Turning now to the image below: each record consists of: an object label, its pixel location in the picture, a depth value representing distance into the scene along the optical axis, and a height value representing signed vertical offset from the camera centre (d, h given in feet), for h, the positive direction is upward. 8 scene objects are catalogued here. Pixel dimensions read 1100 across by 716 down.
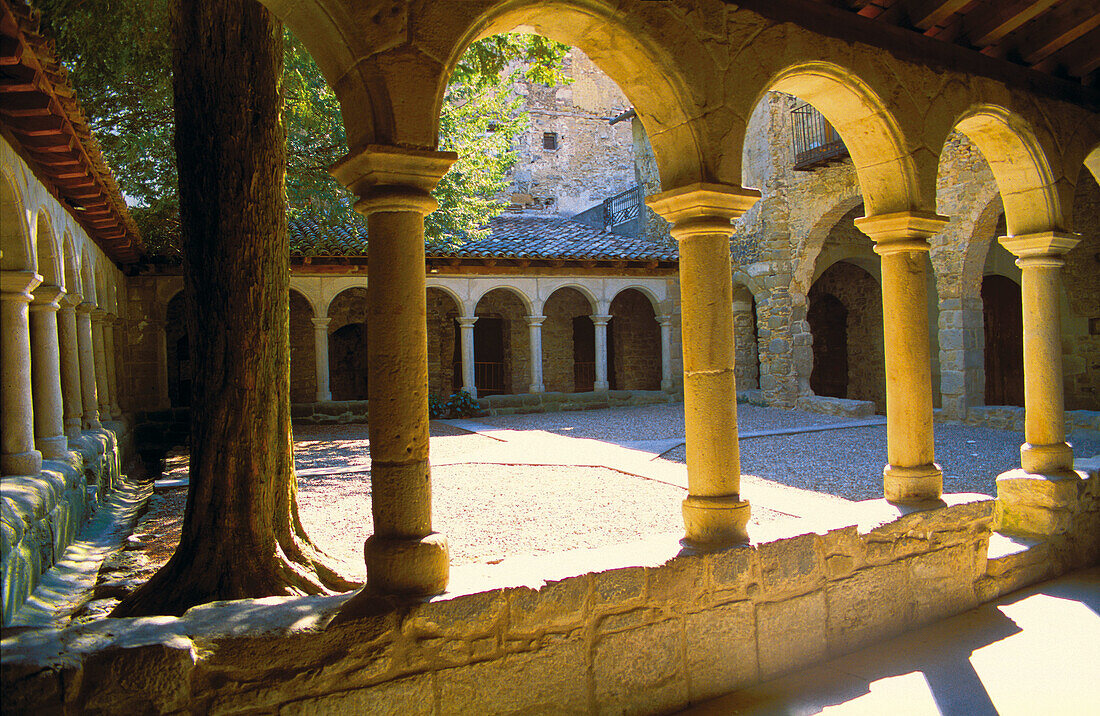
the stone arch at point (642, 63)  8.72 +3.88
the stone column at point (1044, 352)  14.20 -0.14
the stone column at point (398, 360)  7.65 +0.09
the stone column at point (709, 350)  9.75 +0.10
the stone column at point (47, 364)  20.72 +0.47
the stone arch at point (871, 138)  11.37 +3.48
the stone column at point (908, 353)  11.92 -0.05
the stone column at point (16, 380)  17.47 +0.04
